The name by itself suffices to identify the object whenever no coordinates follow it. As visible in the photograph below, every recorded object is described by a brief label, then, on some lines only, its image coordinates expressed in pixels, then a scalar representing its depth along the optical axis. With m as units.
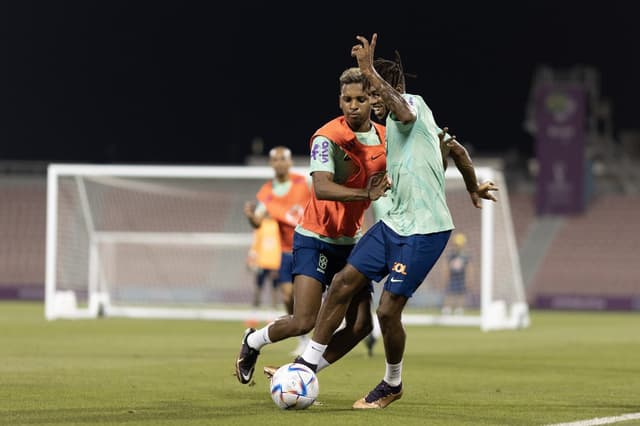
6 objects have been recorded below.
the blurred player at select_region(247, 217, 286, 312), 22.05
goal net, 22.80
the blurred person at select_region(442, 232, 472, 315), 25.62
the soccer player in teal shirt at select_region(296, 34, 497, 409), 8.34
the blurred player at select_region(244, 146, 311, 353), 13.59
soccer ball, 8.37
